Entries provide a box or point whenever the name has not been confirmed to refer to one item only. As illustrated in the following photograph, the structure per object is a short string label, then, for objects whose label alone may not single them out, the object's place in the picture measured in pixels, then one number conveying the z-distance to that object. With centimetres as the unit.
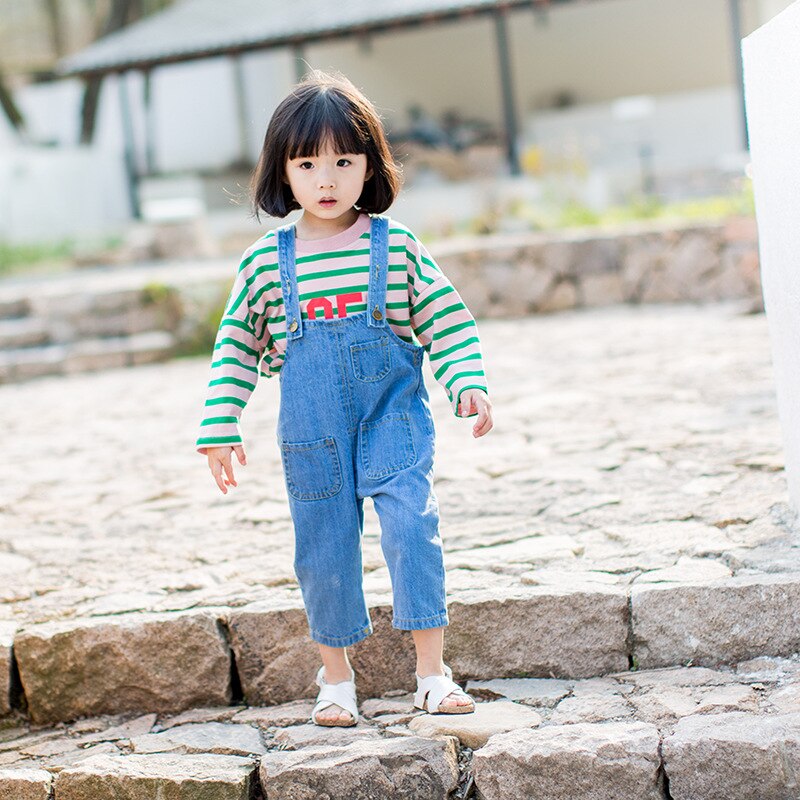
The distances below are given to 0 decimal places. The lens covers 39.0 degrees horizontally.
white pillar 252
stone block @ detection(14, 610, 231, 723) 256
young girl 226
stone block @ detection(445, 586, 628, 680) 249
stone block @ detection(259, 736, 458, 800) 216
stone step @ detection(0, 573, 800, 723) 246
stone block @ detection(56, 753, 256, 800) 220
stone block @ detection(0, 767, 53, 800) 226
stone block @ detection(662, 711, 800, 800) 205
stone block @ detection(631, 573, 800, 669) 243
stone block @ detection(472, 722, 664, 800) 211
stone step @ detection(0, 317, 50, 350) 797
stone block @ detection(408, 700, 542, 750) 223
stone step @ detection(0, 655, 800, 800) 210
